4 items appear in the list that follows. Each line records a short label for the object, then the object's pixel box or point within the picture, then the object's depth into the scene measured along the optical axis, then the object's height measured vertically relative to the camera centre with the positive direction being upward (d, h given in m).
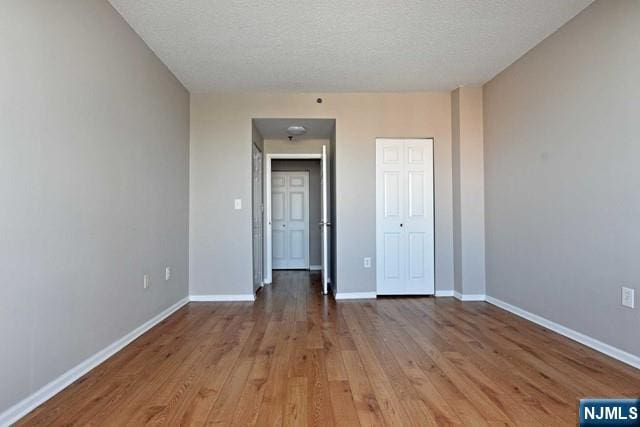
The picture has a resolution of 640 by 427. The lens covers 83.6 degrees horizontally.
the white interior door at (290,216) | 7.02 +0.04
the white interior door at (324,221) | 4.35 -0.04
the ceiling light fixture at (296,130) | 4.63 +1.17
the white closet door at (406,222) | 4.33 -0.06
